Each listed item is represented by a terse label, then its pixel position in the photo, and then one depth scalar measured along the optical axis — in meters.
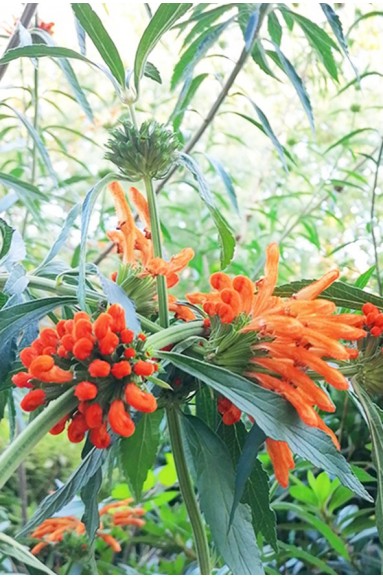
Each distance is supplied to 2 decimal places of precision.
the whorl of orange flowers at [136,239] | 0.38
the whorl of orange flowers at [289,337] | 0.31
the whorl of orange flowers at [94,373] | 0.28
